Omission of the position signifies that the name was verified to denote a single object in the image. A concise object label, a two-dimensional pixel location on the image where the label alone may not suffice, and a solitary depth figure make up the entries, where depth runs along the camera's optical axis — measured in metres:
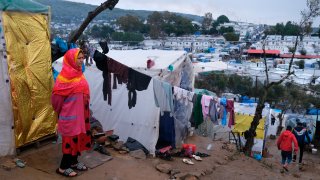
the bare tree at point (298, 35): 9.99
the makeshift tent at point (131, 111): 6.53
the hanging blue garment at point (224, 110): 9.35
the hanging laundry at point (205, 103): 8.65
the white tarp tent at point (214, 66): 27.97
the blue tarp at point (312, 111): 16.92
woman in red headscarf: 4.32
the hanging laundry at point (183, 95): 7.65
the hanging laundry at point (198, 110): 8.66
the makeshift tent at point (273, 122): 17.05
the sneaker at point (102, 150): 5.70
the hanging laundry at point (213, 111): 8.80
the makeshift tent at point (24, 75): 4.63
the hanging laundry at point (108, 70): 6.74
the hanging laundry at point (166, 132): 6.87
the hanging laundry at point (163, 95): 6.64
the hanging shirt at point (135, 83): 6.63
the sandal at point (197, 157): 6.82
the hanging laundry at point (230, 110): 9.57
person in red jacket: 8.95
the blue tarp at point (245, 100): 21.27
